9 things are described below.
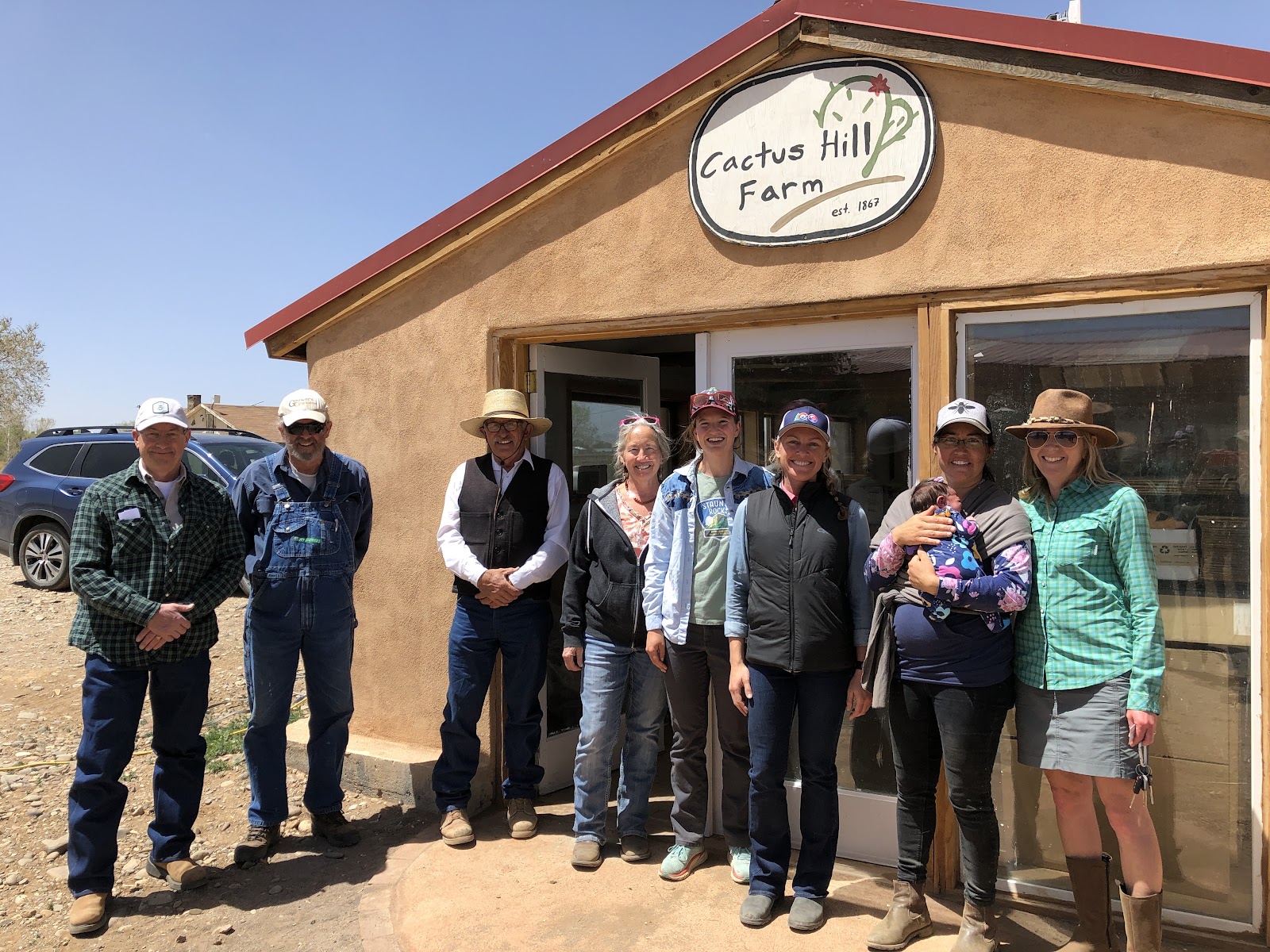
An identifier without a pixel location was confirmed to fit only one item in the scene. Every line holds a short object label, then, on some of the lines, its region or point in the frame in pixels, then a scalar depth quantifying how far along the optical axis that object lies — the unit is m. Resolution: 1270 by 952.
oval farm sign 3.60
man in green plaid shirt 3.60
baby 2.95
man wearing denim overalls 4.07
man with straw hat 4.27
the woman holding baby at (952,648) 2.97
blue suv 10.66
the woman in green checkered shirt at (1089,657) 2.85
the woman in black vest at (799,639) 3.31
